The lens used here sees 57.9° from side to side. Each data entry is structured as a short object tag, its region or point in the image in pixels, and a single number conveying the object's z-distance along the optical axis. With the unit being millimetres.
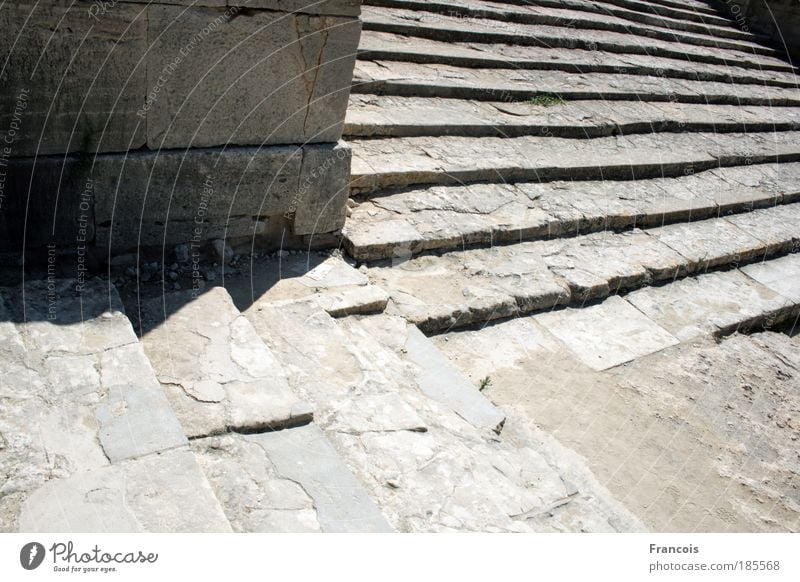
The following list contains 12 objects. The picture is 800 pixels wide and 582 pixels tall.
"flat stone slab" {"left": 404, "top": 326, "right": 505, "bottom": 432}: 3250
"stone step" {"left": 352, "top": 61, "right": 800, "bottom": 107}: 5785
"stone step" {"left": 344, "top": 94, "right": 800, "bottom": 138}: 5264
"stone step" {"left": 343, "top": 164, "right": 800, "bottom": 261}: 4379
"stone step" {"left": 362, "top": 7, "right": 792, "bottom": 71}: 6746
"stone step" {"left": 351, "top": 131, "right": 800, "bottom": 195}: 4844
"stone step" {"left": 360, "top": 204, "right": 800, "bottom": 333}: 4082
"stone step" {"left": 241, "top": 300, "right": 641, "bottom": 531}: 2621
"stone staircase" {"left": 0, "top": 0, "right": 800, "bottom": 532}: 2365
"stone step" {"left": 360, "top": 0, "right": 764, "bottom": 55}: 7336
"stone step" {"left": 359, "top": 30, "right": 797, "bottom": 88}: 6262
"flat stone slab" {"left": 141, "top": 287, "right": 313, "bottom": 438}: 2621
